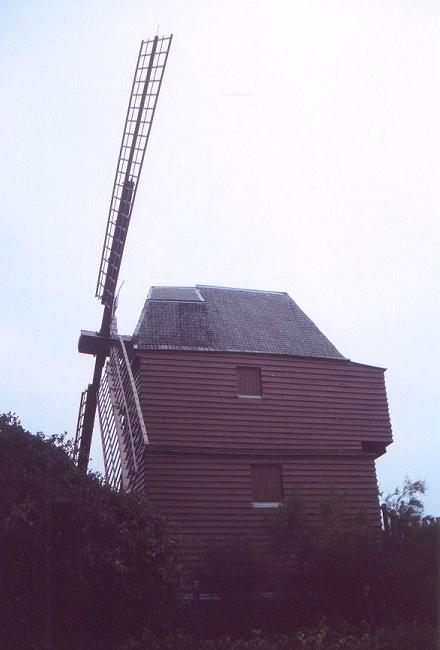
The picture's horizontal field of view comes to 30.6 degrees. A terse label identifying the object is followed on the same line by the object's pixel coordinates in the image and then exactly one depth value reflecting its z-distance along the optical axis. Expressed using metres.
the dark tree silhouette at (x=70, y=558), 17.80
